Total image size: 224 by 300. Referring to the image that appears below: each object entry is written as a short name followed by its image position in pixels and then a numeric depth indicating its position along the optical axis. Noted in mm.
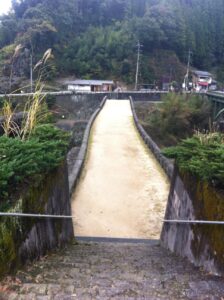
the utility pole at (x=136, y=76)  44616
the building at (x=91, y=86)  40031
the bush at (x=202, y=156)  3117
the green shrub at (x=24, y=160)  2812
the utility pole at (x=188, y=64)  43819
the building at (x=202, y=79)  48031
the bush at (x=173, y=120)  20477
